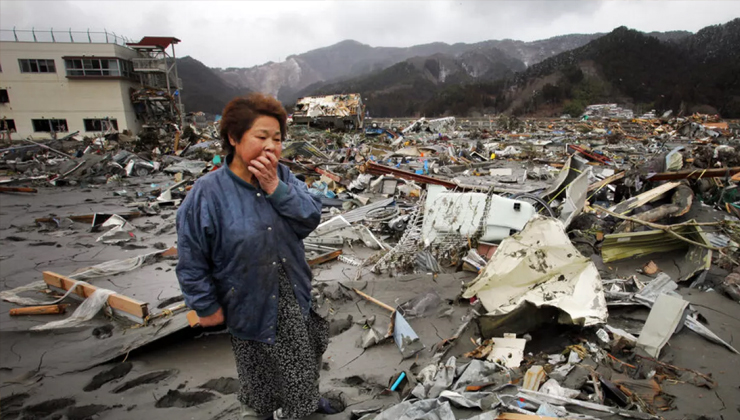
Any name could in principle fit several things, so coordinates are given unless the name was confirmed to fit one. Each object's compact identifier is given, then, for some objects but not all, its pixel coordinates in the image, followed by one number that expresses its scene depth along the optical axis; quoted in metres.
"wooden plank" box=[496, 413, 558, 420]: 1.96
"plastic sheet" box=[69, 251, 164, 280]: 4.66
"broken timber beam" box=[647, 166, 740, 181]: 5.89
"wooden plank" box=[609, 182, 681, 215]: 5.35
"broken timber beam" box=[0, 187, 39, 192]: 9.48
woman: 1.59
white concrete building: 24.05
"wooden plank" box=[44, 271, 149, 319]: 3.44
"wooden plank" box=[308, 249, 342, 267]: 5.30
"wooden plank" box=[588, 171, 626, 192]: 6.63
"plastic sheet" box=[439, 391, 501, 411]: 2.15
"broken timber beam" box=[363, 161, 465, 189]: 7.52
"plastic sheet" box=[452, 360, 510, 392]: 2.45
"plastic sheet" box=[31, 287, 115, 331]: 3.50
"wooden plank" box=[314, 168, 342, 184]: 9.59
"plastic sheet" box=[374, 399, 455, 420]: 2.04
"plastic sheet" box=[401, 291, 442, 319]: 3.65
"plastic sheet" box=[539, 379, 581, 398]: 2.31
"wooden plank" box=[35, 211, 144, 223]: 7.07
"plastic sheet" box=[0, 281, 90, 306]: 3.91
